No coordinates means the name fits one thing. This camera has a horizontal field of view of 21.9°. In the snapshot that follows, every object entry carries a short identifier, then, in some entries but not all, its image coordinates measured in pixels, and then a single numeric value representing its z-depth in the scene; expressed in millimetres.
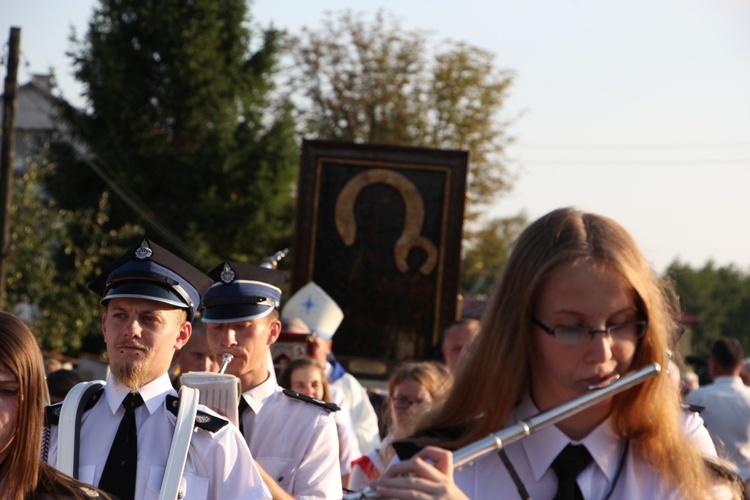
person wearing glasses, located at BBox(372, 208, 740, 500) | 4169
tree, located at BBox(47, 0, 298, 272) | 52543
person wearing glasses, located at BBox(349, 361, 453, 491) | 11128
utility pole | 28735
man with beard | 5709
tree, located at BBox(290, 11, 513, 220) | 56001
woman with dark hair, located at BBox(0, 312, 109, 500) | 4877
